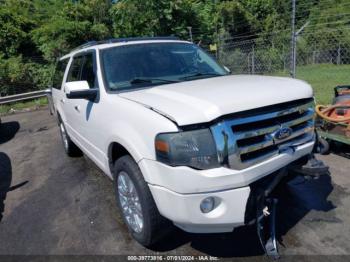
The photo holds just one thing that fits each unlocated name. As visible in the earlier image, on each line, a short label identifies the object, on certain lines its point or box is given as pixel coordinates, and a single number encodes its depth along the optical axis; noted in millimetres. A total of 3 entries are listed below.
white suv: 2402
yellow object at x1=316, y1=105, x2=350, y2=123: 4640
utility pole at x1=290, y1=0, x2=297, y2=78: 7077
